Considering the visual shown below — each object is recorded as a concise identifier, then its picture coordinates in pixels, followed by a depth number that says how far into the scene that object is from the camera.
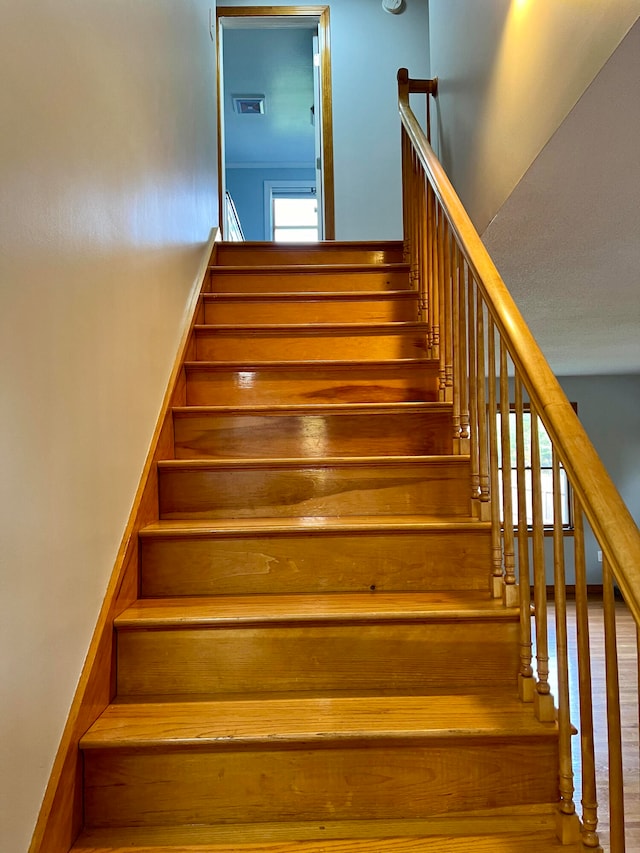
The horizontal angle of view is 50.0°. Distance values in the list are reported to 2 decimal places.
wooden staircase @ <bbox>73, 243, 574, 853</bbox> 1.38
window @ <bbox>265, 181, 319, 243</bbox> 8.34
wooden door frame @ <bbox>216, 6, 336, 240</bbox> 4.85
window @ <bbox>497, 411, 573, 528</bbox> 6.23
